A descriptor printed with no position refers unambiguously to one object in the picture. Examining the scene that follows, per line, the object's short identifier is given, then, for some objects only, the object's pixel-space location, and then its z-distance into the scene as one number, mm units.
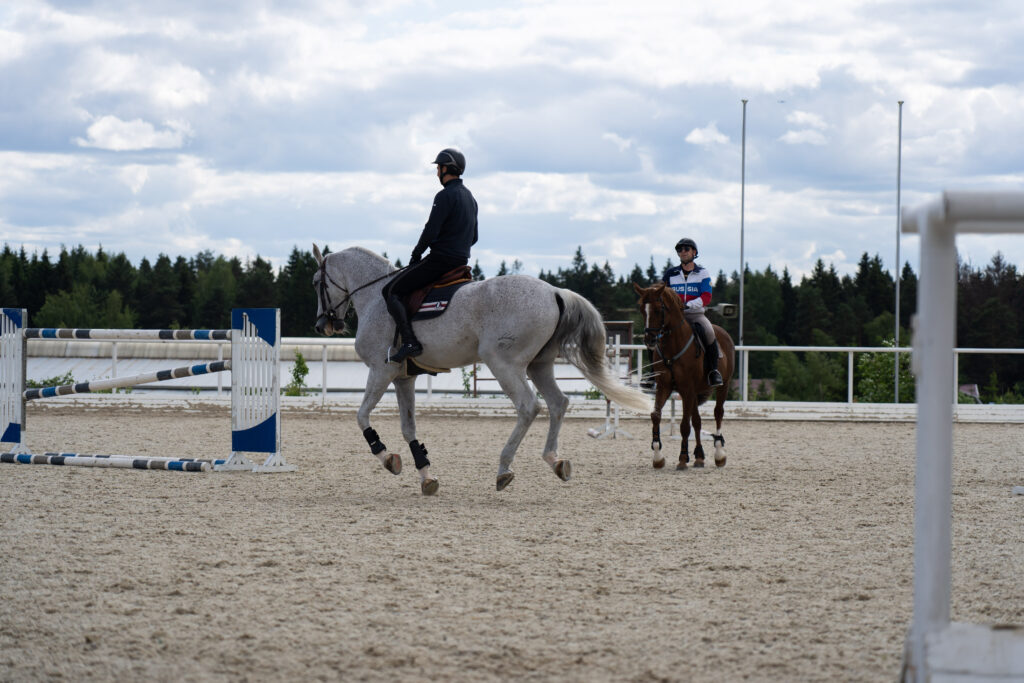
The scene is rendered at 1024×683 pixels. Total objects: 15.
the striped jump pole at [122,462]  17234
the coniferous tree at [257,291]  194687
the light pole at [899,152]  63625
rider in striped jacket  19937
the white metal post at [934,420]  5297
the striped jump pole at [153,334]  18359
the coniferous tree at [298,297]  179250
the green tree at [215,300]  189250
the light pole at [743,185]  66212
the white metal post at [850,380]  32344
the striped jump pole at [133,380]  17969
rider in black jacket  15609
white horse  15430
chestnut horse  19156
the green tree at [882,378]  66937
